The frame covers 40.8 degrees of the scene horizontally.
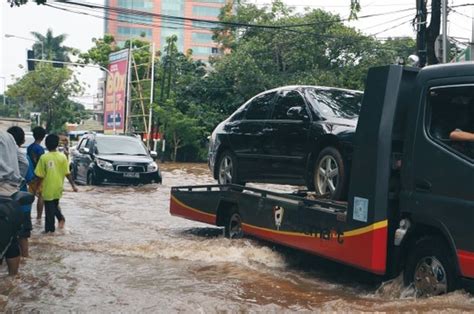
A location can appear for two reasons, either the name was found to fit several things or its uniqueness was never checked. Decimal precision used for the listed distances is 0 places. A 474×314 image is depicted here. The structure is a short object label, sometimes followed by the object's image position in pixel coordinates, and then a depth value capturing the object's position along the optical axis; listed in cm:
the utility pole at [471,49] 1396
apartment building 11188
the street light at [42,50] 7235
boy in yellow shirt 1004
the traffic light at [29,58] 3058
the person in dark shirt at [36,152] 1059
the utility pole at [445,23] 1405
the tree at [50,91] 6016
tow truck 521
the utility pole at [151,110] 3659
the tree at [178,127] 3641
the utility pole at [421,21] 1333
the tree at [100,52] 5069
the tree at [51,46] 7469
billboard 4091
